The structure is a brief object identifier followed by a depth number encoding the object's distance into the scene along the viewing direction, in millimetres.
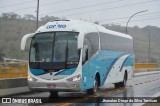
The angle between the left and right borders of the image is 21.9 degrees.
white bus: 17359
